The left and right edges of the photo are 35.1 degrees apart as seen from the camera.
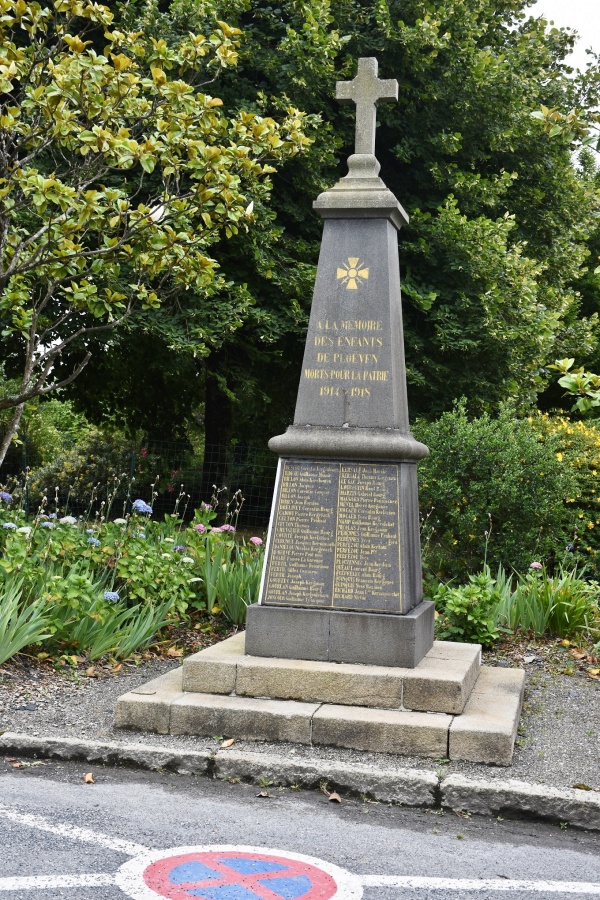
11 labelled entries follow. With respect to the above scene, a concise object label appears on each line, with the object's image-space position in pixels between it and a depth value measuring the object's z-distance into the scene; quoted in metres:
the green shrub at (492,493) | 9.49
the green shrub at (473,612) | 7.54
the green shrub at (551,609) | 8.18
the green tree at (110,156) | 6.82
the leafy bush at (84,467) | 16.72
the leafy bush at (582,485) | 10.00
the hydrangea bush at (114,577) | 6.95
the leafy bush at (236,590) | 8.10
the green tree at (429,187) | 12.69
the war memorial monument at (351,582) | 5.30
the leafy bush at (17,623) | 6.31
